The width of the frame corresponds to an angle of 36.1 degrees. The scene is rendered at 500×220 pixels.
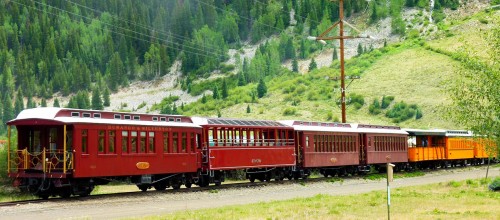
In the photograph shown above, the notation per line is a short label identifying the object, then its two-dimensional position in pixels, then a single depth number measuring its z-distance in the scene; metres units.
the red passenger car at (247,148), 37.94
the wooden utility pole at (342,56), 51.09
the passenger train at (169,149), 30.17
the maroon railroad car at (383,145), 53.09
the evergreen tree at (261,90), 183.75
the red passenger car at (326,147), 45.97
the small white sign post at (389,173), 20.95
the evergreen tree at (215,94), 197.61
